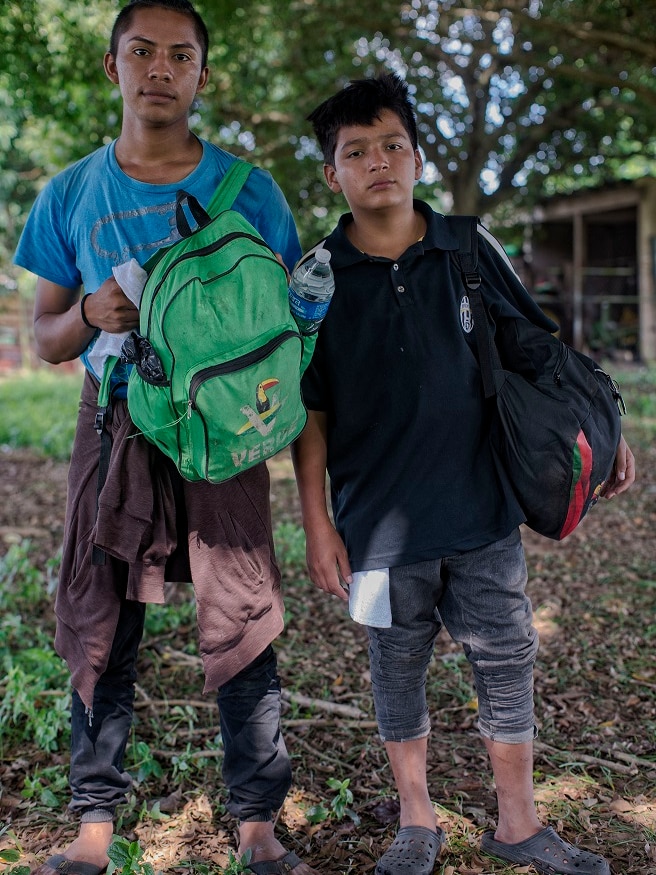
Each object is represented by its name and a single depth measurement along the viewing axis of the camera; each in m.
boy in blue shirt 2.05
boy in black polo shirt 2.08
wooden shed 13.48
